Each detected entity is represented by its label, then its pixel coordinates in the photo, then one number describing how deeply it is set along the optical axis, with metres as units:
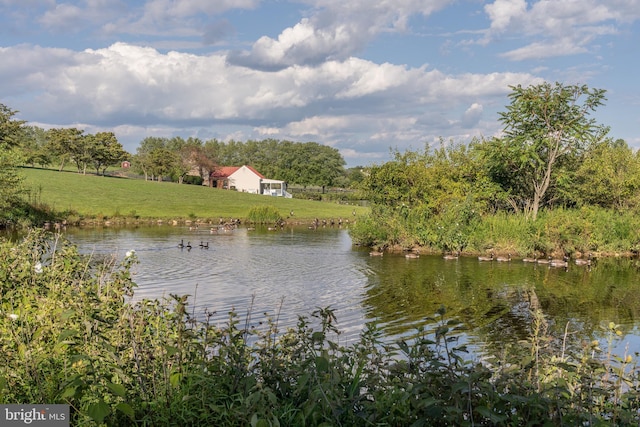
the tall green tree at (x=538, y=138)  33.59
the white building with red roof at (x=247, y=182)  116.62
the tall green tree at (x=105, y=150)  96.69
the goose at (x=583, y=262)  28.38
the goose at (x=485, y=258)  29.67
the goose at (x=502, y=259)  29.66
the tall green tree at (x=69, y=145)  94.69
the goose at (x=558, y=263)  27.45
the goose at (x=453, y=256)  30.00
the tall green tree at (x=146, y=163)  105.00
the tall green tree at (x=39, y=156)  88.65
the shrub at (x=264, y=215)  61.94
